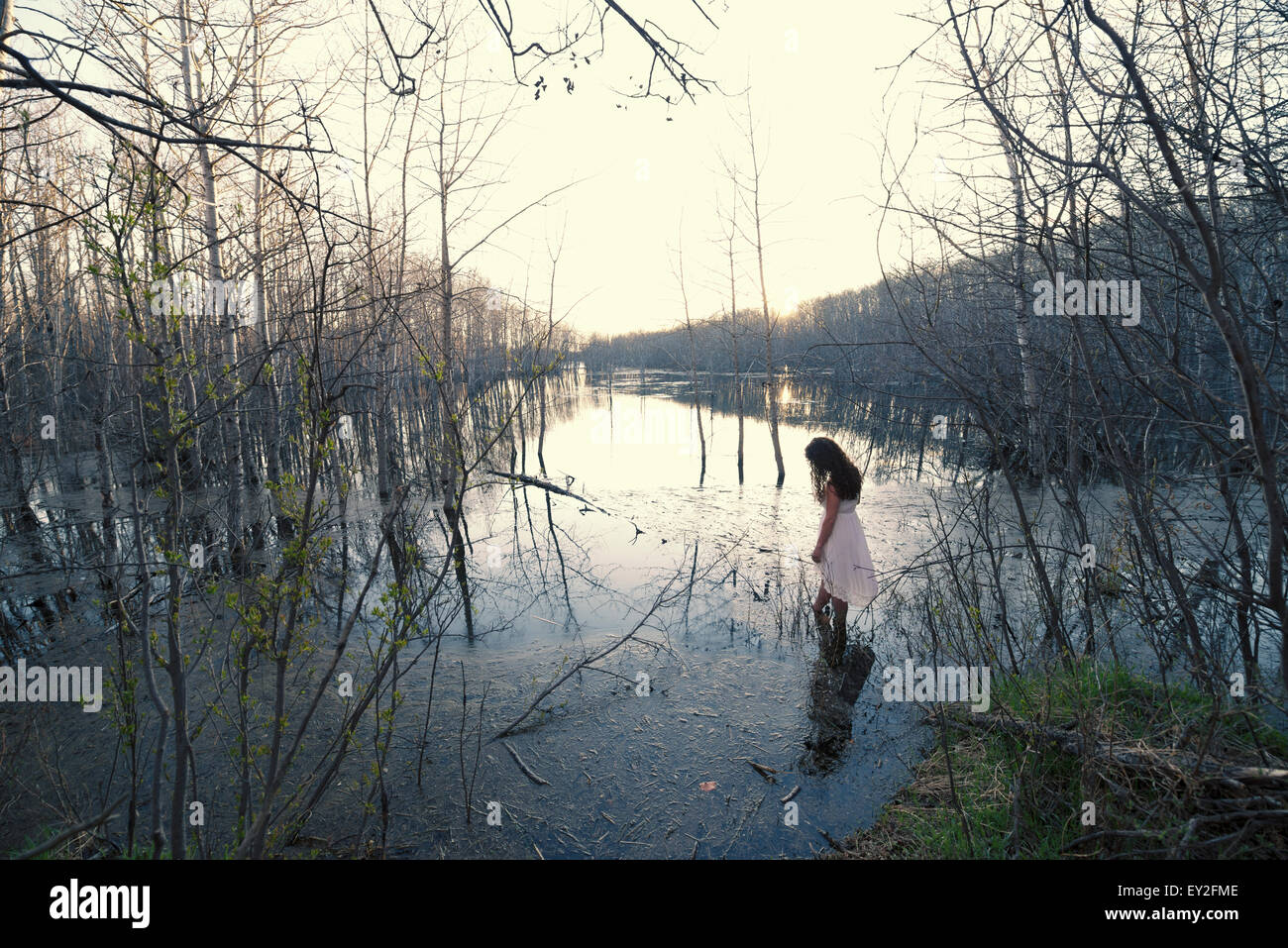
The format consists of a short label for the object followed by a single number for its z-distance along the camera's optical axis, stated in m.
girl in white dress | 4.97
